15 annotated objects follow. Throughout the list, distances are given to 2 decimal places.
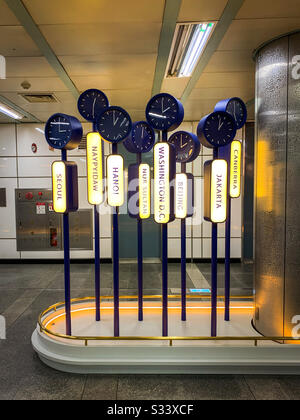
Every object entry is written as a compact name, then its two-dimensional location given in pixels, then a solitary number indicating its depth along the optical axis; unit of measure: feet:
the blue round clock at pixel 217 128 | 11.60
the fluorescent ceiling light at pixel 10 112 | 20.97
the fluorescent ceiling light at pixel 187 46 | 11.19
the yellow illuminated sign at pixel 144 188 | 12.13
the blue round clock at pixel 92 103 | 12.46
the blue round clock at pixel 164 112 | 11.57
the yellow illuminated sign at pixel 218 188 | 11.38
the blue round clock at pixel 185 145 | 14.24
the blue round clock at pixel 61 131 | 11.62
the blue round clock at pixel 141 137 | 12.74
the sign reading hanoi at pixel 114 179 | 11.68
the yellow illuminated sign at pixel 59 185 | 11.63
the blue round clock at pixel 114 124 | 11.57
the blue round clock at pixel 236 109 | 12.65
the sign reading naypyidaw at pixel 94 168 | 11.98
